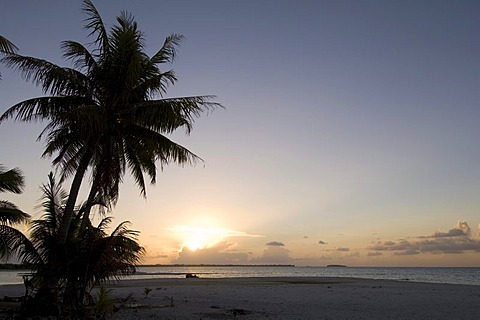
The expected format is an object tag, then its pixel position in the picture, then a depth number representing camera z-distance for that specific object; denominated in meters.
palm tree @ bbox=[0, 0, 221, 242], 15.27
